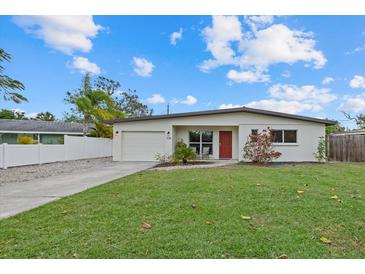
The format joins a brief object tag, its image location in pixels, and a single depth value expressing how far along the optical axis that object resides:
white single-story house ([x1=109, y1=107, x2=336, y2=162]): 18.25
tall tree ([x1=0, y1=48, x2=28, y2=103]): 11.55
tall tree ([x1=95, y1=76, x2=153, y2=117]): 41.94
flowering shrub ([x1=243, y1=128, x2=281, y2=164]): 16.96
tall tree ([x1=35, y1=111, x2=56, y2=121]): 52.03
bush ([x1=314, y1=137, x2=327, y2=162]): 17.67
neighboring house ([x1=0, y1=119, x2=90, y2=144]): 31.73
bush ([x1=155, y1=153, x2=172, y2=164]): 18.59
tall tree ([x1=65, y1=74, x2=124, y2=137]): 27.59
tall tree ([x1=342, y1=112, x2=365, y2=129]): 33.84
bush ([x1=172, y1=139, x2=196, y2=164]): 16.91
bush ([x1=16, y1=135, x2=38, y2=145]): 23.27
